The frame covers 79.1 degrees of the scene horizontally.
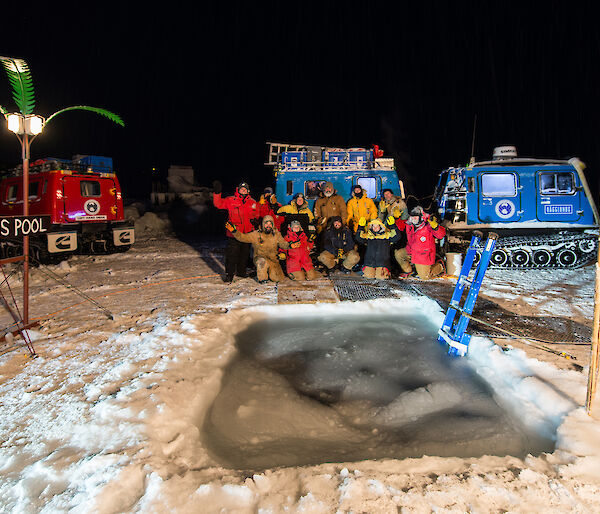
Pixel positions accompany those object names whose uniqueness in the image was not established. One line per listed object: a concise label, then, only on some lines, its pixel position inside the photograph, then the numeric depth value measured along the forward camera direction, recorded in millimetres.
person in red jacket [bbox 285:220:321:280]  7094
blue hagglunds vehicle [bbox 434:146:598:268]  7758
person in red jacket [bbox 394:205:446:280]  6859
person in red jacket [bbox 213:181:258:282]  7051
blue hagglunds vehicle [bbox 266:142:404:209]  9258
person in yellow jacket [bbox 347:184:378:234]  8359
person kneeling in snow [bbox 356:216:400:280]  7188
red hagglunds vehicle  8617
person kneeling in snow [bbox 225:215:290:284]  6926
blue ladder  3588
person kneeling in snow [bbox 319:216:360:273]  7547
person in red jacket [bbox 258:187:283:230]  7663
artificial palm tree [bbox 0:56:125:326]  4184
